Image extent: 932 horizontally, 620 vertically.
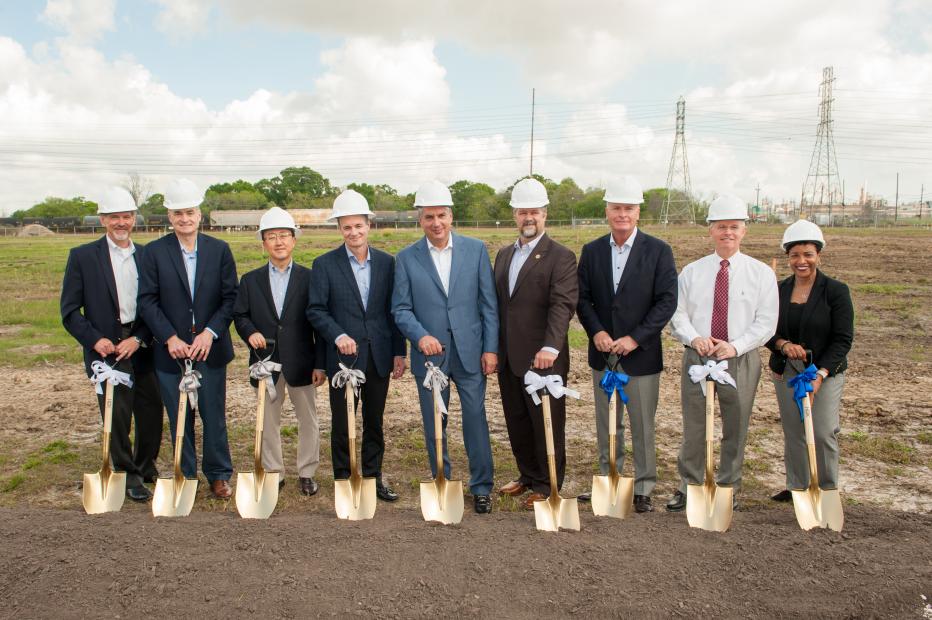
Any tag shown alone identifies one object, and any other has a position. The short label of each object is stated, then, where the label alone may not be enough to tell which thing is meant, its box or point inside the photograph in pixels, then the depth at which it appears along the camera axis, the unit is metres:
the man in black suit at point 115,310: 5.16
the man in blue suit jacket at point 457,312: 5.00
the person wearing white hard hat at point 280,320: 5.25
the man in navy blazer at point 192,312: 5.10
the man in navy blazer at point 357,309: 5.11
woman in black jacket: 4.78
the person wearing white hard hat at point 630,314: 4.90
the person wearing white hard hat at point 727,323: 4.80
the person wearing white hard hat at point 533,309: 4.91
